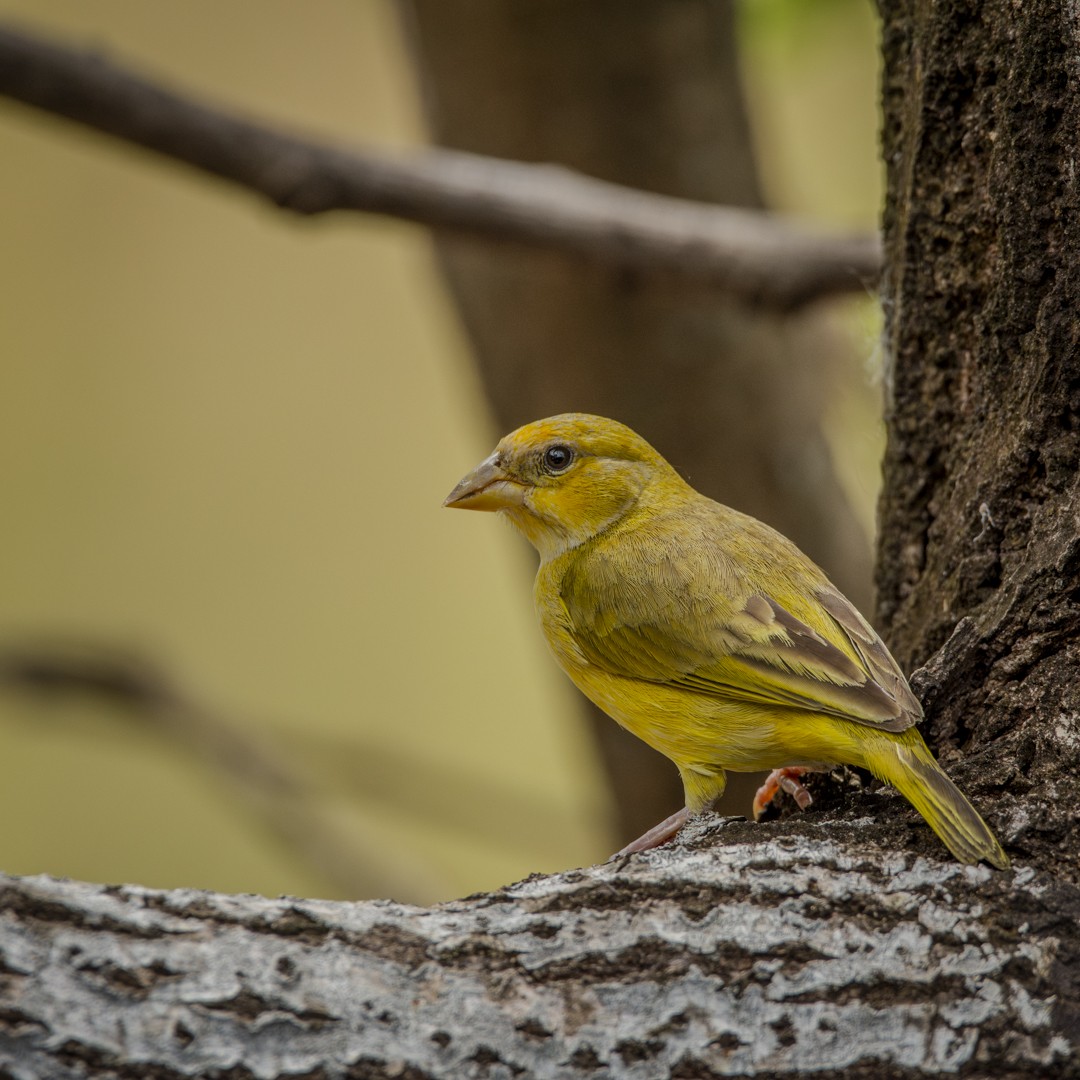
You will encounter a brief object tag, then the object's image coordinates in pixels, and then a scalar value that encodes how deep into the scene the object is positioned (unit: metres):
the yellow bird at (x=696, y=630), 4.33
